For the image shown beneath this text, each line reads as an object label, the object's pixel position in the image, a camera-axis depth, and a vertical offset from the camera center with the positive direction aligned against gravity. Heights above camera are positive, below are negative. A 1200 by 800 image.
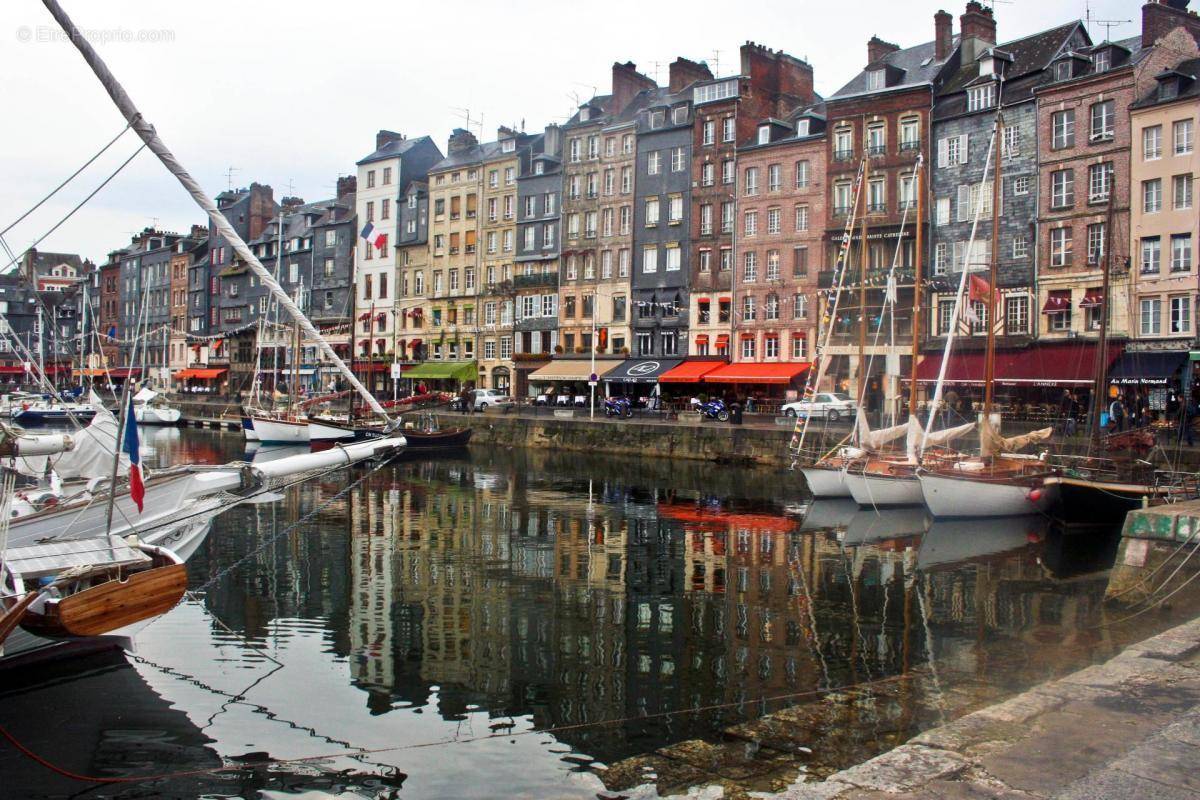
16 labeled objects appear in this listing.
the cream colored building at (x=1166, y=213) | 39.56 +7.00
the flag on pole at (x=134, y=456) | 12.06 -0.82
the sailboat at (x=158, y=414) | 74.62 -2.01
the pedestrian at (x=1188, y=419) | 32.31 -0.77
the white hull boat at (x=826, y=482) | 32.03 -2.75
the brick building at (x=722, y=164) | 58.44 +12.89
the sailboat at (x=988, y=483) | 27.19 -2.33
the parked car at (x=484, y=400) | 60.78 -0.66
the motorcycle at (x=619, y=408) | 52.34 -0.93
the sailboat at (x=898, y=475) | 30.16 -2.39
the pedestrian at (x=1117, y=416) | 35.26 -0.74
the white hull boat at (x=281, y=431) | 55.12 -2.30
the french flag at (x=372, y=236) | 43.34 +6.36
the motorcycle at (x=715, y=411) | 49.91 -0.99
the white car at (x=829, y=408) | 43.75 -0.67
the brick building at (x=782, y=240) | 54.66 +8.05
